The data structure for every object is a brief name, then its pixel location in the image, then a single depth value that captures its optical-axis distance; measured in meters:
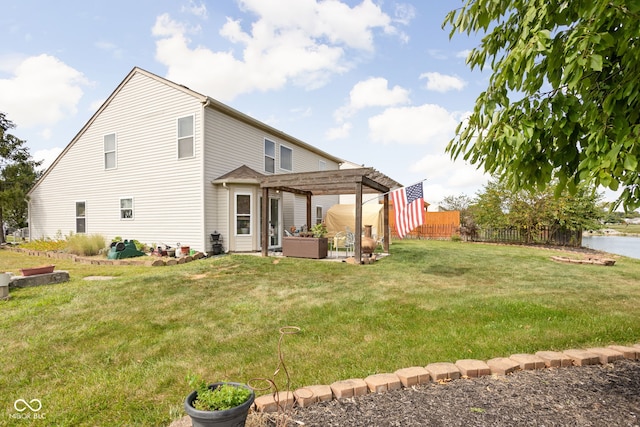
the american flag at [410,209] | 8.59
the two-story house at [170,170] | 11.52
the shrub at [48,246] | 13.30
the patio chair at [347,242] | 11.65
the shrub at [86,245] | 11.57
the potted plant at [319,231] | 10.75
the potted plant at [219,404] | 1.71
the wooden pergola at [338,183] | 9.45
